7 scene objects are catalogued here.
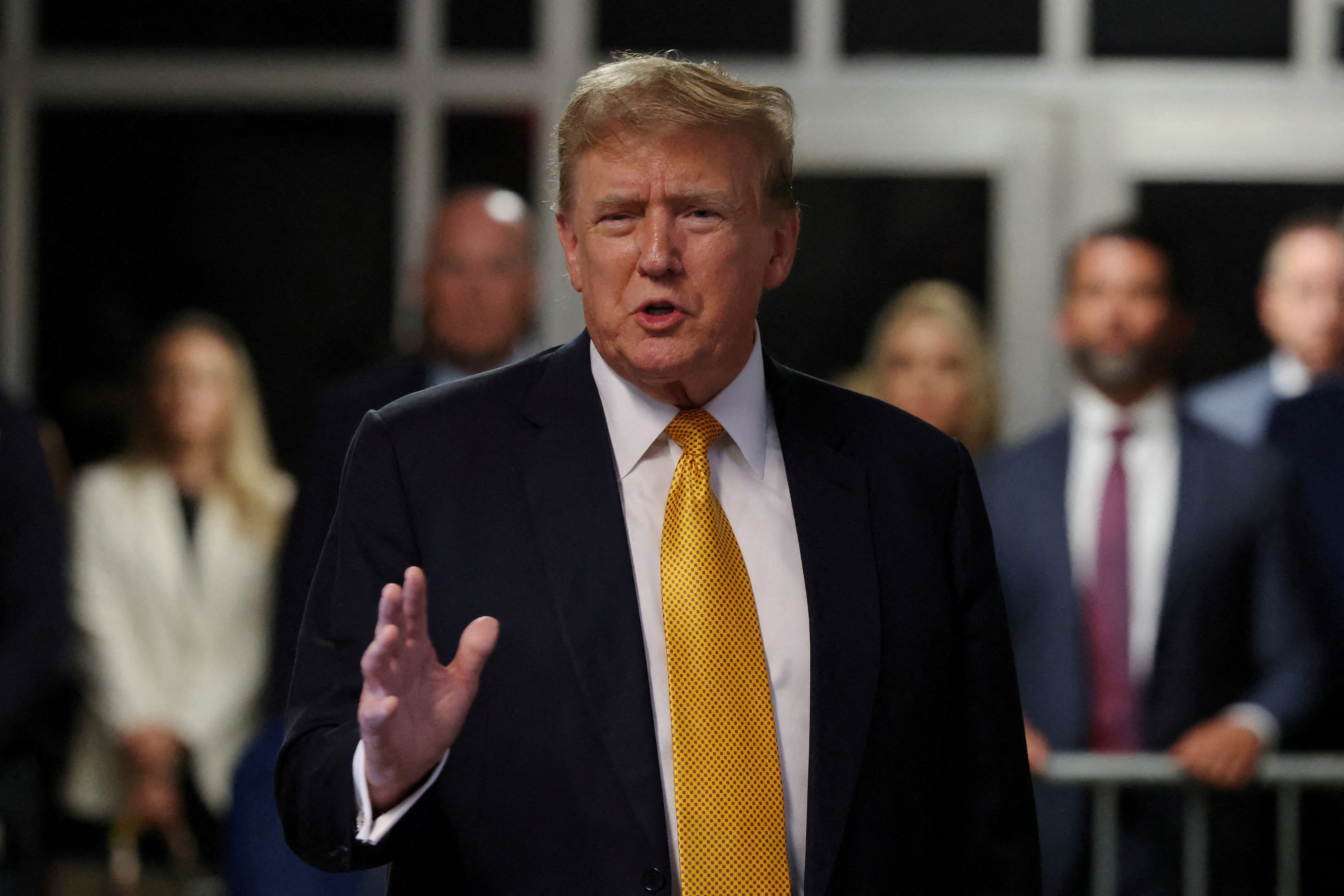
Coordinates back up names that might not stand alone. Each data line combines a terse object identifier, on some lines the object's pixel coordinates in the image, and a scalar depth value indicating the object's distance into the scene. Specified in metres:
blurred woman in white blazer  8.51
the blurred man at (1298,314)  8.73
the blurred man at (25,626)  7.50
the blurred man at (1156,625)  6.95
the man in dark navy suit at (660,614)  3.15
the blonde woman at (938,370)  8.36
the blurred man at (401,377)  4.39
